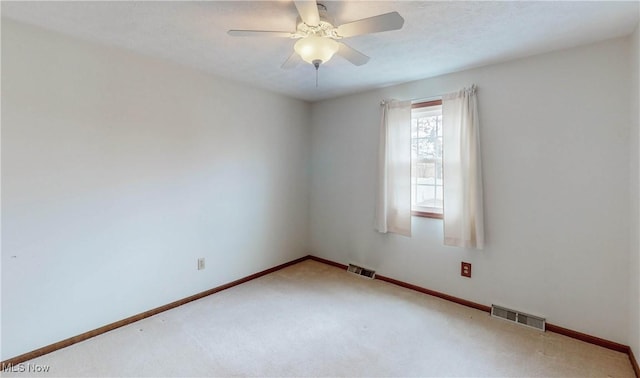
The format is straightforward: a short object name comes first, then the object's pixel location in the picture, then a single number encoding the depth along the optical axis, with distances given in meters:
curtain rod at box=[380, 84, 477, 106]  2.69
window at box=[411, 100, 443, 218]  3.02
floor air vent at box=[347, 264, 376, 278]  3.49
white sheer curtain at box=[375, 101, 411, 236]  3.14
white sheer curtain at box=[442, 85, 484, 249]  2.64
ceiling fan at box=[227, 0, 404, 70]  1.52
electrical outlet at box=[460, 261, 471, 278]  2.80
